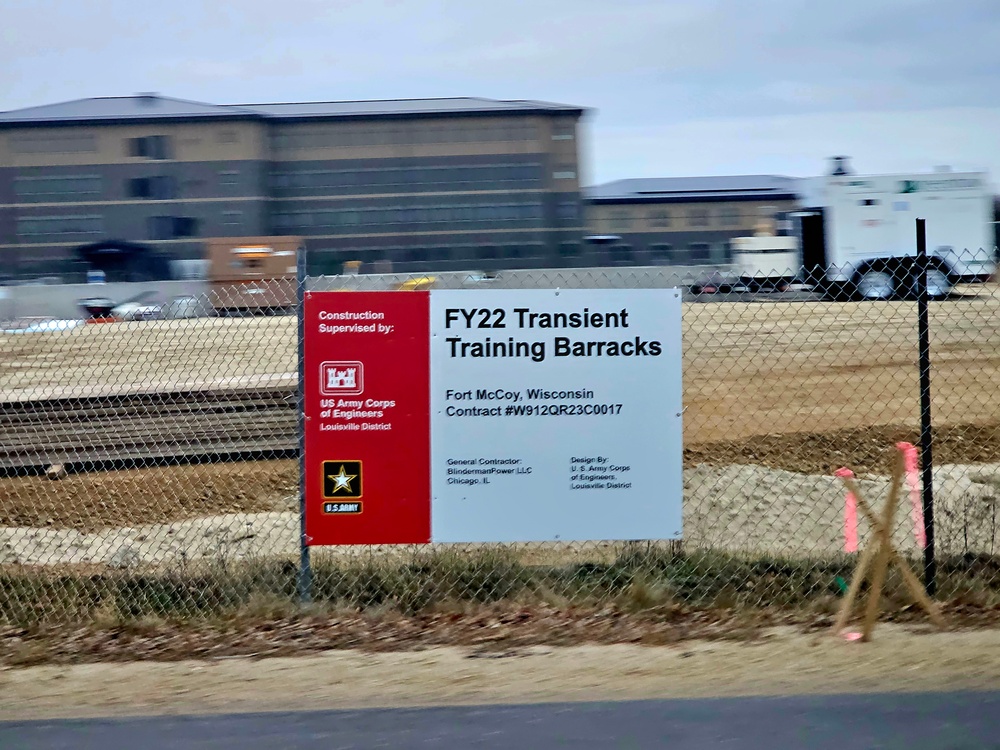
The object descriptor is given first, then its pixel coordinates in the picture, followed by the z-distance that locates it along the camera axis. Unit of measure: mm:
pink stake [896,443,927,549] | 8320
